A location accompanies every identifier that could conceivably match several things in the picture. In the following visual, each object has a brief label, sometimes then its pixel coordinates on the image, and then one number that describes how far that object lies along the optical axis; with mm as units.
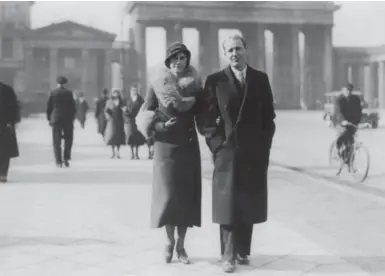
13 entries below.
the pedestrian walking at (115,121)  15645
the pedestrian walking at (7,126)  10789
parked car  24838
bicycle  10914
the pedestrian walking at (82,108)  25500
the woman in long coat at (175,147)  5797
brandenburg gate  47125
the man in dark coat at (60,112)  12750
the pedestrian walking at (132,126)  14844
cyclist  10984
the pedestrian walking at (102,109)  18391
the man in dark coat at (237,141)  5586
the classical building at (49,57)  31578
